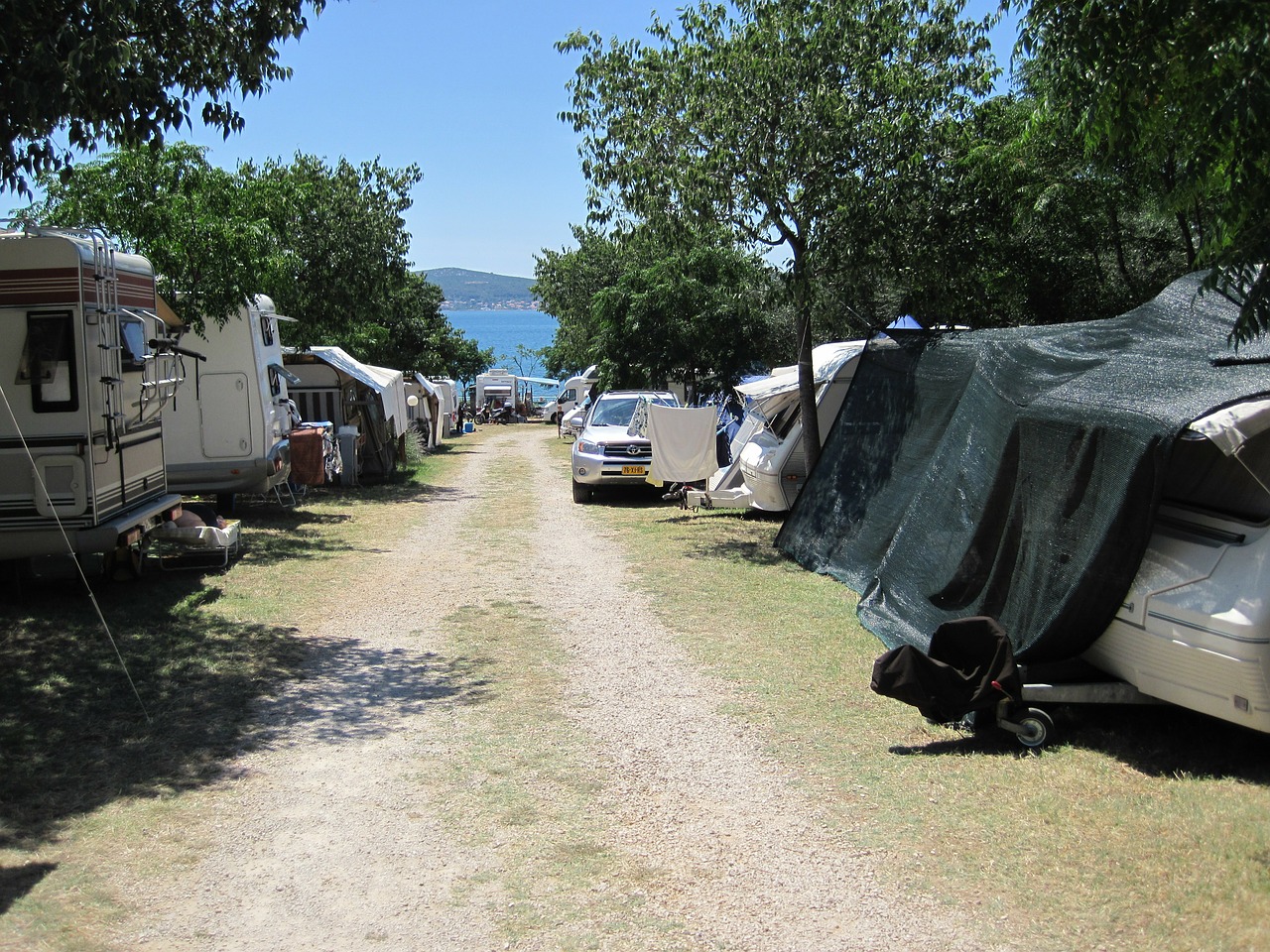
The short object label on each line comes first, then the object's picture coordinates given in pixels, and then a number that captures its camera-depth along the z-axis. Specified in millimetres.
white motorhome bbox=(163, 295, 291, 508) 14469
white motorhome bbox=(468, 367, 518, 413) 69062
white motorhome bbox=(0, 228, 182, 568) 8547
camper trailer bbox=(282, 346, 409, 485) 21859
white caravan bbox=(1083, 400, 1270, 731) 5070
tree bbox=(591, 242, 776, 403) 24453
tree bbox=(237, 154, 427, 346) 20844
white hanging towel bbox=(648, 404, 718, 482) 16094
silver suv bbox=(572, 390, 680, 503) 17391
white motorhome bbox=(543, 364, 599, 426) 51406
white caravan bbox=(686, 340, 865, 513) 13719
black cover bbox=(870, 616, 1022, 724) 5848
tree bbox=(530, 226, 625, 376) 34281
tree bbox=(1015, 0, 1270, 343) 4699
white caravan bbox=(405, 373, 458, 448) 33119
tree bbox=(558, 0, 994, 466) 11656
